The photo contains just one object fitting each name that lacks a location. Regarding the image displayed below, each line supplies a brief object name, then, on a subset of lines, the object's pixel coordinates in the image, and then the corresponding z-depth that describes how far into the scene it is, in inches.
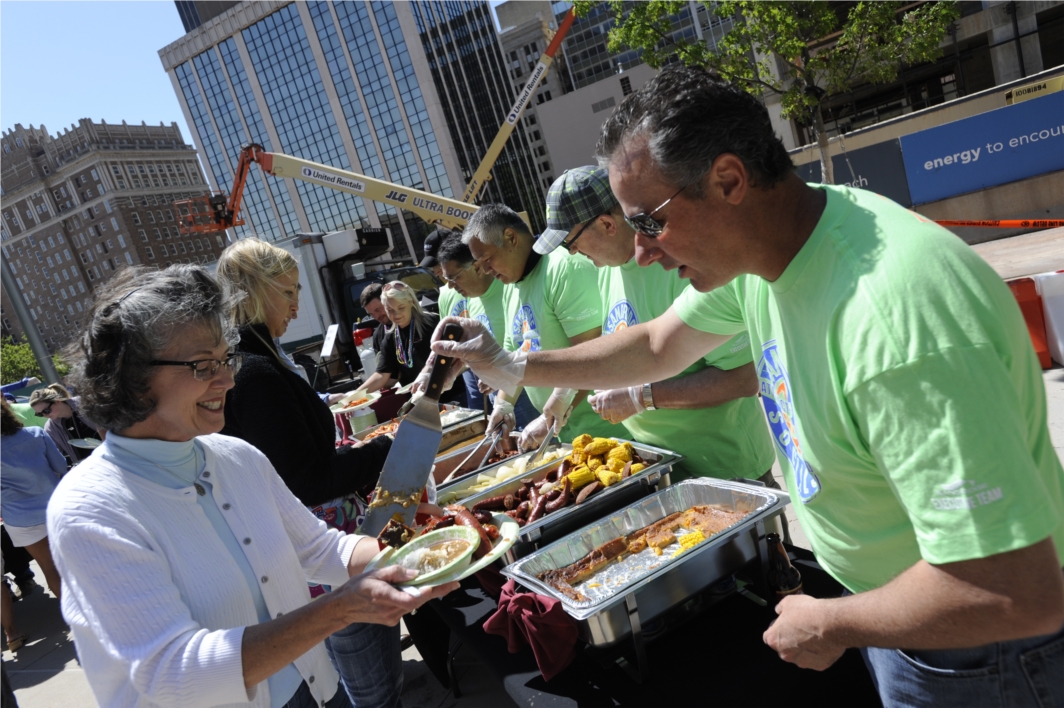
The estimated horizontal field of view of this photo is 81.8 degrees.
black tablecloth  61.6
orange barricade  222.7
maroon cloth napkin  70.8
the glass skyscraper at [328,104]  2920.8
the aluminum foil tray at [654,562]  68.2
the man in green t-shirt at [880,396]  34.4
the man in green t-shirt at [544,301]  127.7
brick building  3939.5
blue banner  484.4
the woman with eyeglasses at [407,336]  216.5
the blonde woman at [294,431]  87.7
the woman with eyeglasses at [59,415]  245.6
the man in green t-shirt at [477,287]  167.9
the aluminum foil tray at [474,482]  113.1
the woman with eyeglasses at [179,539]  51.9
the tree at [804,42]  497.4
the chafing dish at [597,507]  90.8
